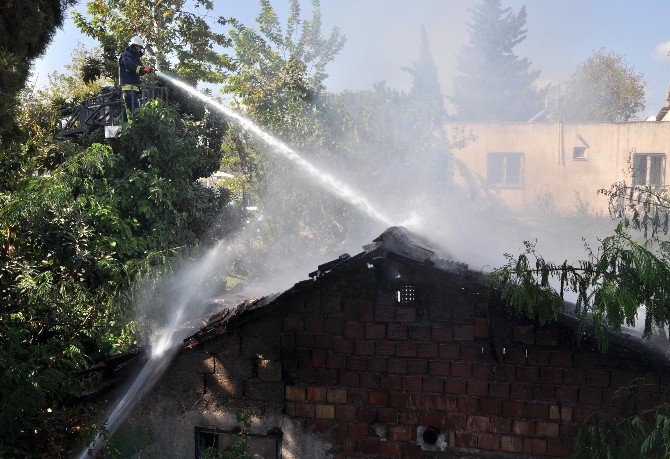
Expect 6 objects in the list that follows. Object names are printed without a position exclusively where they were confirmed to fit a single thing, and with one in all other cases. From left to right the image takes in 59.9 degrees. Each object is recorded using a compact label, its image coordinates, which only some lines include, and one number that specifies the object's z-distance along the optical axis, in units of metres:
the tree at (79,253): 5.47
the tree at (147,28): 18.83
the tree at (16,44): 6.61
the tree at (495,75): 46.12
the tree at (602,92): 37.34
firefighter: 11.63
